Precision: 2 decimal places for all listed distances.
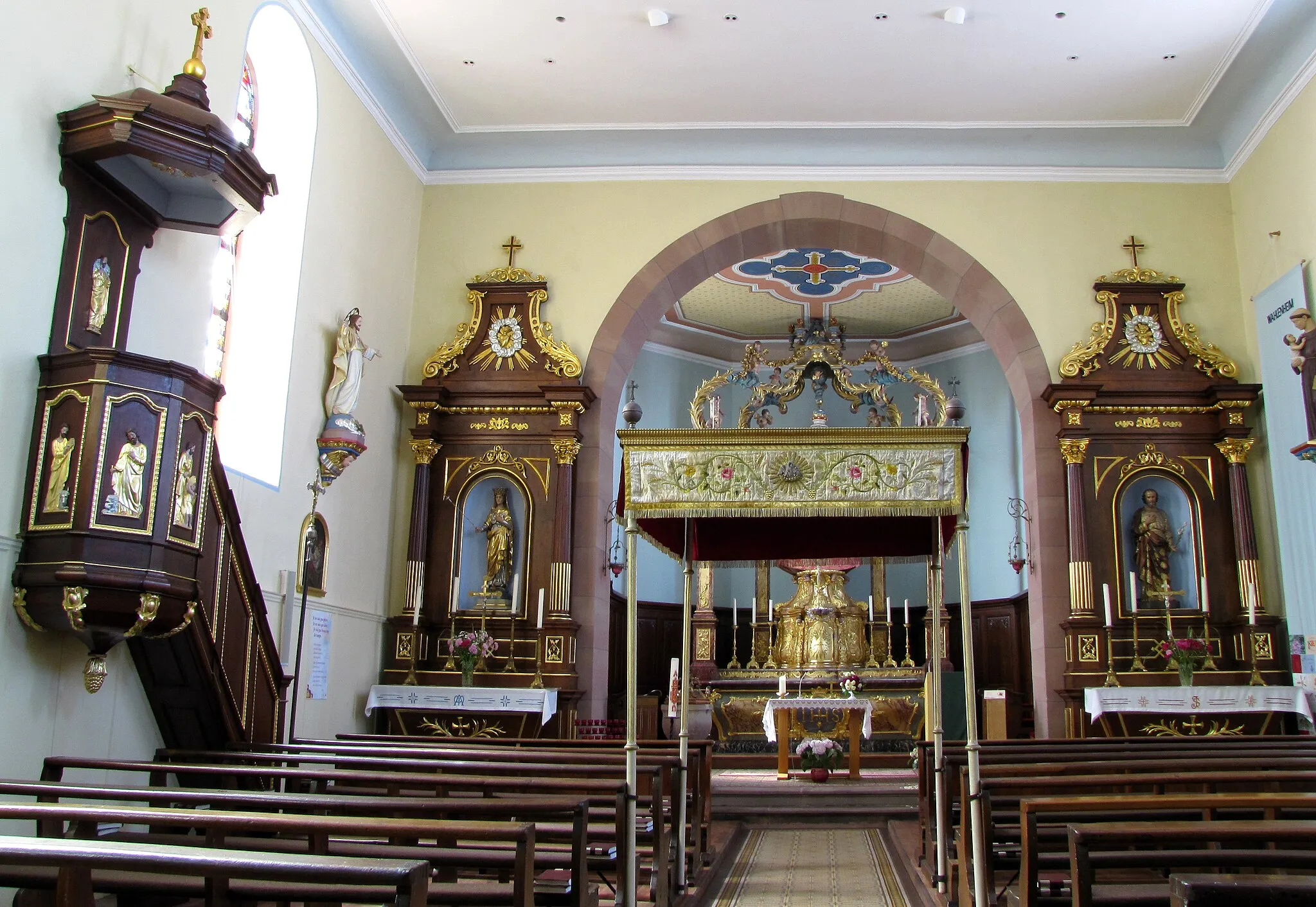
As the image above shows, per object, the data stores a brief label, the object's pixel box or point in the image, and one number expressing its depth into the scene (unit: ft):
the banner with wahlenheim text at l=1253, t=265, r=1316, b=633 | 31.42
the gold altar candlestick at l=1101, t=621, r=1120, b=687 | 32.48
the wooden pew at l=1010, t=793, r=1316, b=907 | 12.98
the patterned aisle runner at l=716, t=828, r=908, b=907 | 20.01
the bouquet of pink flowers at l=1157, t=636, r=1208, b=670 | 31.58
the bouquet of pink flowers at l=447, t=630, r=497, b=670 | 32.50
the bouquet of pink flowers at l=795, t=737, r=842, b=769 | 34.81
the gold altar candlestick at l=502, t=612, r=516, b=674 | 33.83
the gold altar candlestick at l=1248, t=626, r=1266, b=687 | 31.83
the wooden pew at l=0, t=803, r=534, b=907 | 10.22
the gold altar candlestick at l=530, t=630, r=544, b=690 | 32.92
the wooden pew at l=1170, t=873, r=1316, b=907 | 9.23
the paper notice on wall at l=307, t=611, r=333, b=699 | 29.12
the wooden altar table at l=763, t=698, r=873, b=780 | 37.01
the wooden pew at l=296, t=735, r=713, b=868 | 21.13
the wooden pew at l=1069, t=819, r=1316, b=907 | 11.12
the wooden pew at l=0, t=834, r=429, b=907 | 7.89
